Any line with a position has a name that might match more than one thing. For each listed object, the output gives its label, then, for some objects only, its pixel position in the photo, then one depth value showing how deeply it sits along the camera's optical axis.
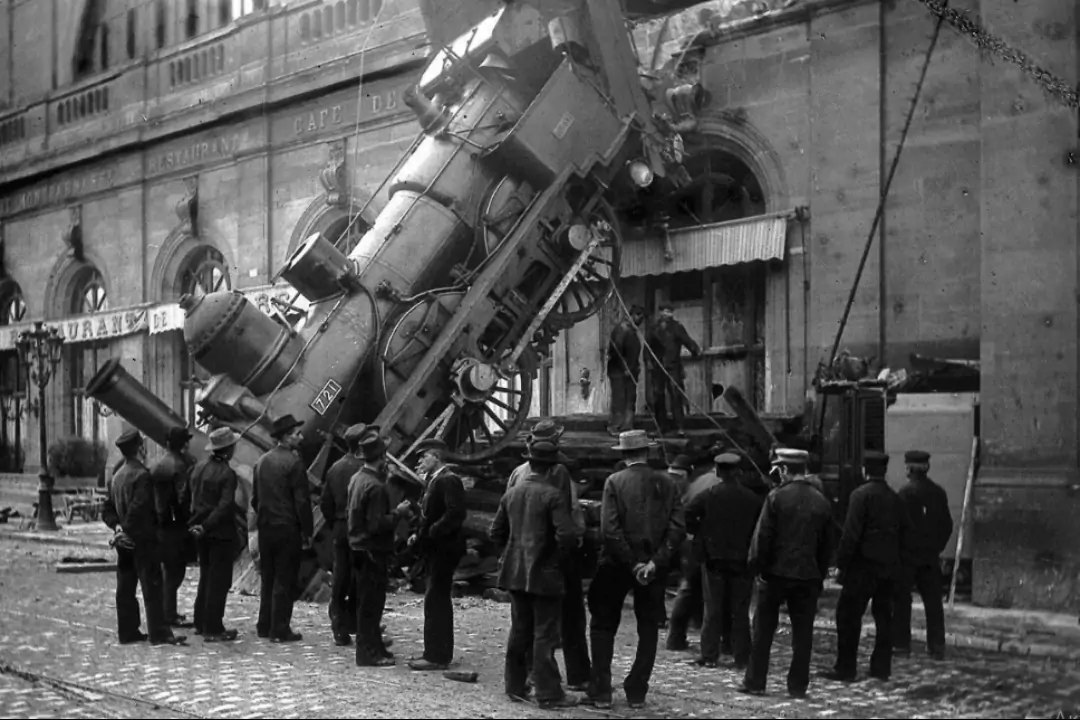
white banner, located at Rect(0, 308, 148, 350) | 26.14
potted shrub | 26.97
